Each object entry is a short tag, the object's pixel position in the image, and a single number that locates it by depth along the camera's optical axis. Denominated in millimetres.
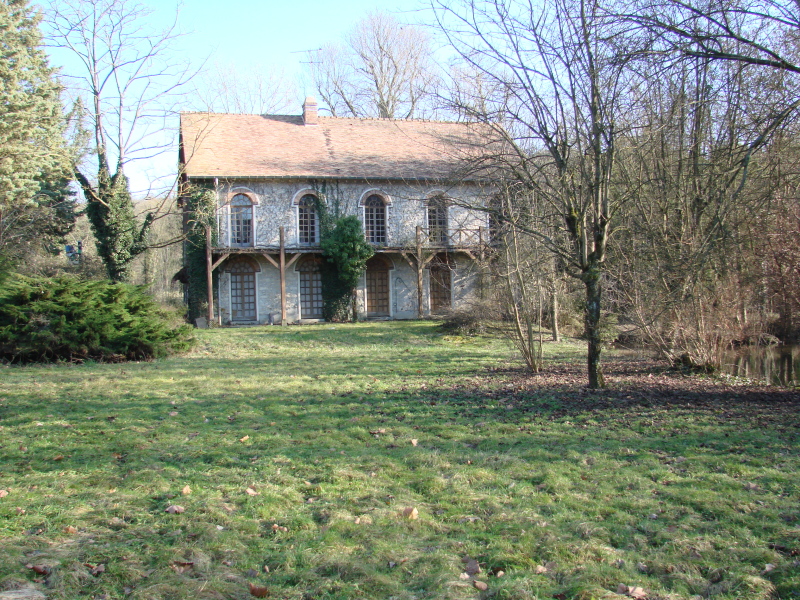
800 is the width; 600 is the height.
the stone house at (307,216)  23609
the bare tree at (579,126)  8117
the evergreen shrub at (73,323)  11758
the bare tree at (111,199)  19547
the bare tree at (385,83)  35562
